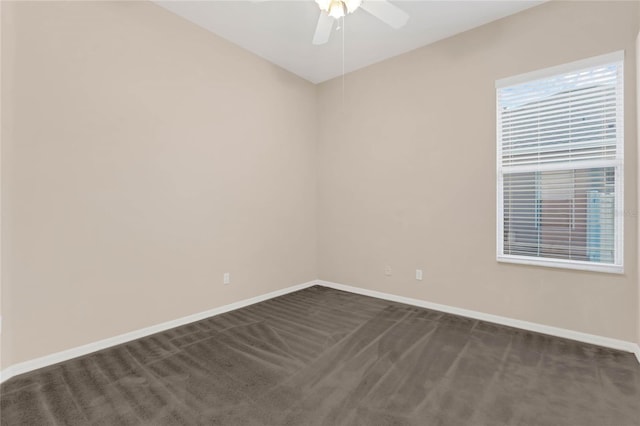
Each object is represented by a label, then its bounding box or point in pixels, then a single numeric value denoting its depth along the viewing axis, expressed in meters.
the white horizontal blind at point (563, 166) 2.49
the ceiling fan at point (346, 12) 2.06
